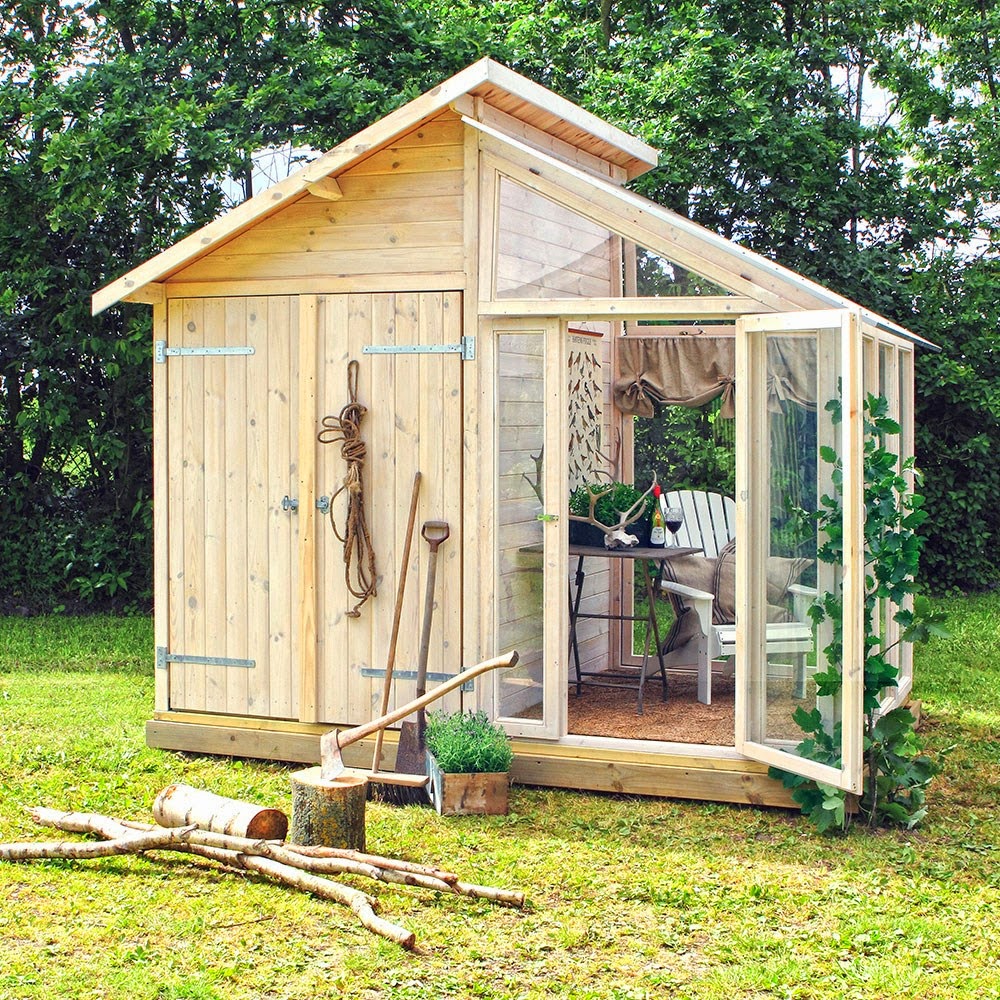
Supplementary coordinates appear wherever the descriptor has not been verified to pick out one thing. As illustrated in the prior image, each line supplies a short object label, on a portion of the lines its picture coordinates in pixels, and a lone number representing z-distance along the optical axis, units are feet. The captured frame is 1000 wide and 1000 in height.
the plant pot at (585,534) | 23.54
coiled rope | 20.97
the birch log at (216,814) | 16.69
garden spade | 20.22
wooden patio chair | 23.93
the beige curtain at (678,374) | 26.25
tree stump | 16.79
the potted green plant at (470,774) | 18.89
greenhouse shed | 18.86
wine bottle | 23.75
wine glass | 25.03
